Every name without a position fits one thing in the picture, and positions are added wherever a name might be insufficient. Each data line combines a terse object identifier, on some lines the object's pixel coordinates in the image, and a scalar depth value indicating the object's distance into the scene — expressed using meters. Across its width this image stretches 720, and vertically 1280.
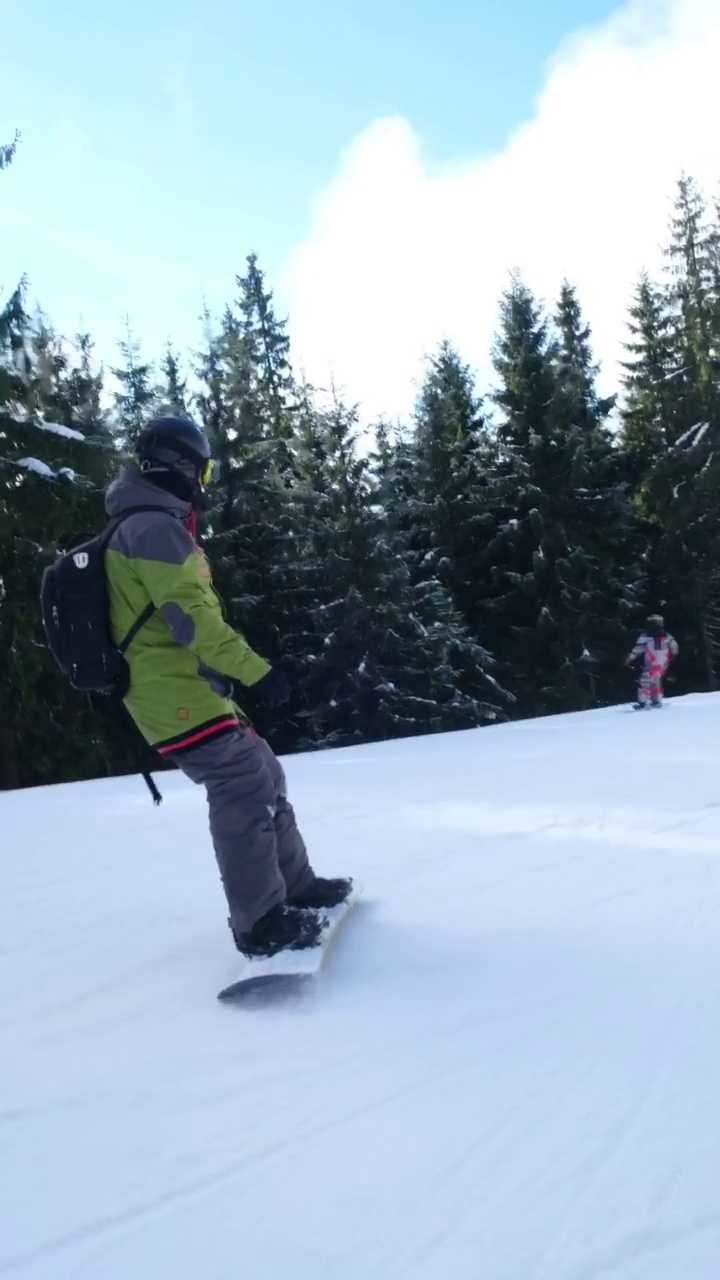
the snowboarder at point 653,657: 13.43
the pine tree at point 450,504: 29.95
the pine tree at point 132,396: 27.78
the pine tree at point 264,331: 42.22
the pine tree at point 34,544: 18.31
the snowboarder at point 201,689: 3.28
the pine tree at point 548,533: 29.38
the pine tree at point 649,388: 33.78
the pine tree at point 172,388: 28.28
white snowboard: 3.22
